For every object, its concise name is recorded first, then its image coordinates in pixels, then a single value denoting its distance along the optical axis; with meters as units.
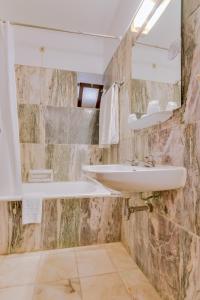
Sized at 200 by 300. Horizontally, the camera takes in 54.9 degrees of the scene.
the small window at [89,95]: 2.84
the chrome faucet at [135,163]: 1.47
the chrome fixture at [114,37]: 2.07
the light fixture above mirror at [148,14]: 1.36
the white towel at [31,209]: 1.67
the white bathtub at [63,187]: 2.51
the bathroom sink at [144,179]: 0.94
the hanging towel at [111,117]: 2.05
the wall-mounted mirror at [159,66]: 1.14
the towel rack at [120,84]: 2.06
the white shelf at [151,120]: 1.20
